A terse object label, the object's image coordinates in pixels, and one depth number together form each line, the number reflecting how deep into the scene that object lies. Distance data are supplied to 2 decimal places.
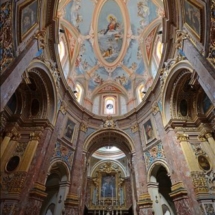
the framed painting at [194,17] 7.38
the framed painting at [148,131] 13.16
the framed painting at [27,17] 7.50
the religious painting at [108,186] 19.88
